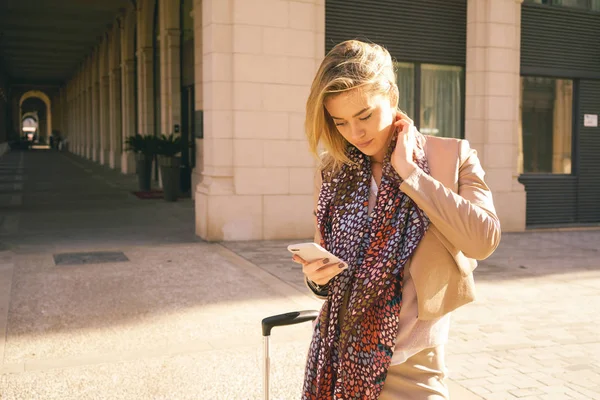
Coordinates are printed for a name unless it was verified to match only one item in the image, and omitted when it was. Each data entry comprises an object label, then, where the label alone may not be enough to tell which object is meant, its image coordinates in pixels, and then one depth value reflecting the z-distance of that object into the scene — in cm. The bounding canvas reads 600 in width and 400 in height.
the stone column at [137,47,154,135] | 2333
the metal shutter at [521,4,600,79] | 1295
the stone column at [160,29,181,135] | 1881
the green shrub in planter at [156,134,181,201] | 1680
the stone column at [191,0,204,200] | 1490
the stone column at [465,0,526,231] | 1238
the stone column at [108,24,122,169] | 3269
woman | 203
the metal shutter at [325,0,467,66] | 1164
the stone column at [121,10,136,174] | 2792
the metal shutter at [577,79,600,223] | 1352
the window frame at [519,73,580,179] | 1346
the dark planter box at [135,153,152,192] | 1927
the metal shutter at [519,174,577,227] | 1312
